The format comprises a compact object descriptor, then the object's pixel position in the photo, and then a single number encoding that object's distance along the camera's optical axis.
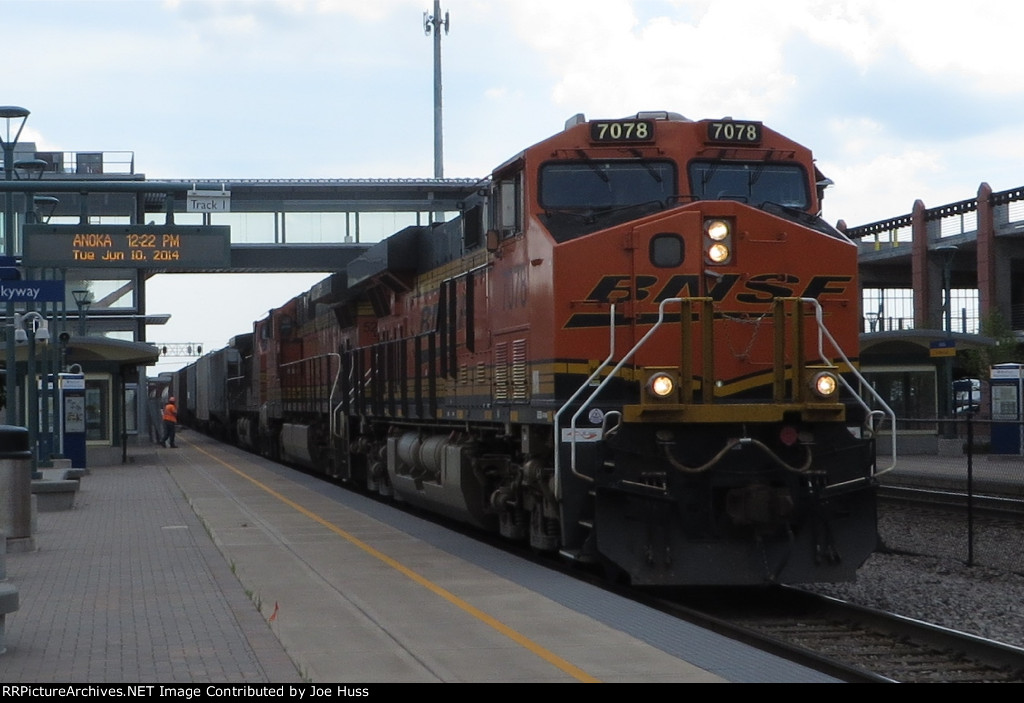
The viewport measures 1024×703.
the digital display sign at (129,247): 26.25
